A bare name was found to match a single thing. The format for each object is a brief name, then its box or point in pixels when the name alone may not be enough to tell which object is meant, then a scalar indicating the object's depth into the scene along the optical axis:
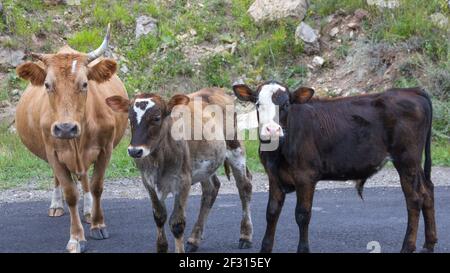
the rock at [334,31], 19.35
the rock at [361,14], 19.28
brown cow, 9.54
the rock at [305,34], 19.05
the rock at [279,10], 19.55
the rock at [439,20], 18.59
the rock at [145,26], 19.77
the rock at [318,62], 18.73
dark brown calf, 8.65
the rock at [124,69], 18.70
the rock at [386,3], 19.25
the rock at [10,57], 18.73
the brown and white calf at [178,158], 8.65
